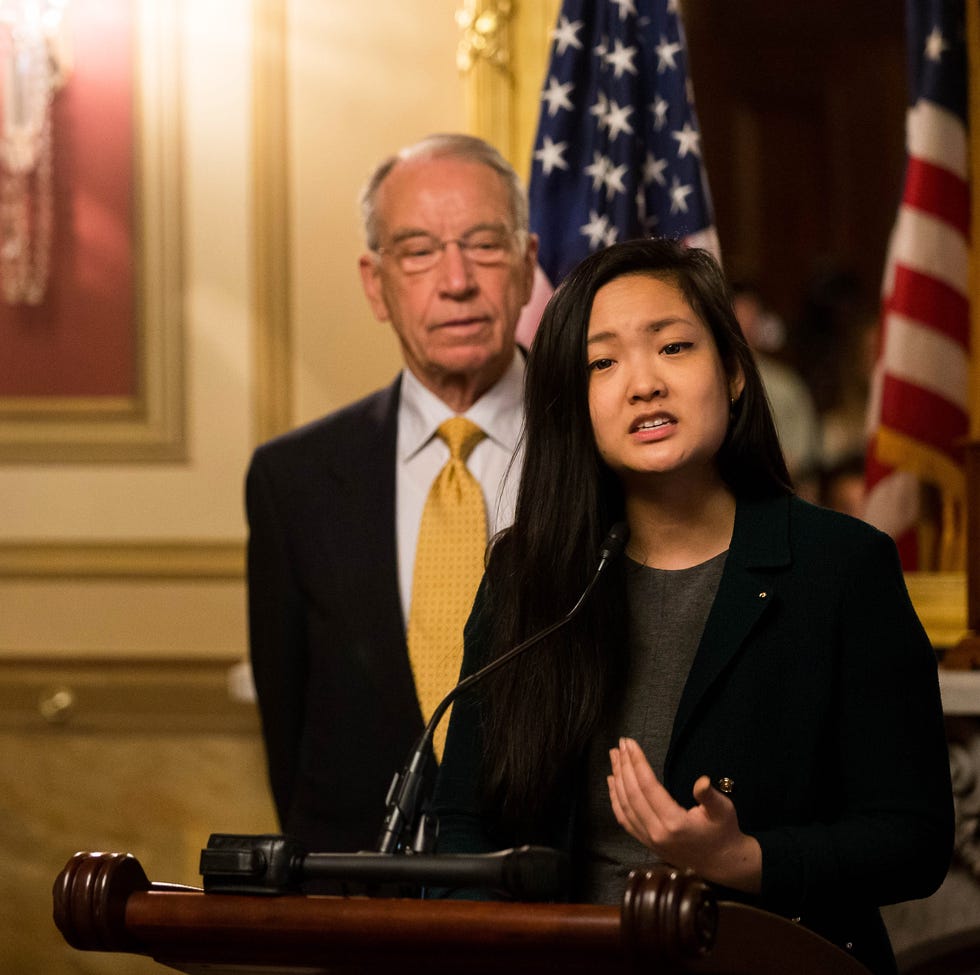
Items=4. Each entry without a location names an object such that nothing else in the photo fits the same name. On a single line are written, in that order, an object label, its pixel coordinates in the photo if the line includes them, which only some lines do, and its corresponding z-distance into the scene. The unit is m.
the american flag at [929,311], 6.96
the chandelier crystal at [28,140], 8.09
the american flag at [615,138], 6.82
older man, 5.18
